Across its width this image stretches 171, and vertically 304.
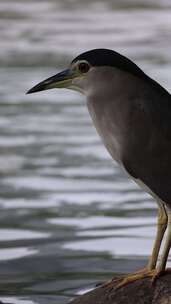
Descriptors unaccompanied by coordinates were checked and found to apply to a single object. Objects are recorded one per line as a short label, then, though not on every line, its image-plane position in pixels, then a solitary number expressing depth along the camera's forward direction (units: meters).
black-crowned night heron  15.23
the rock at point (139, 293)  15.36
